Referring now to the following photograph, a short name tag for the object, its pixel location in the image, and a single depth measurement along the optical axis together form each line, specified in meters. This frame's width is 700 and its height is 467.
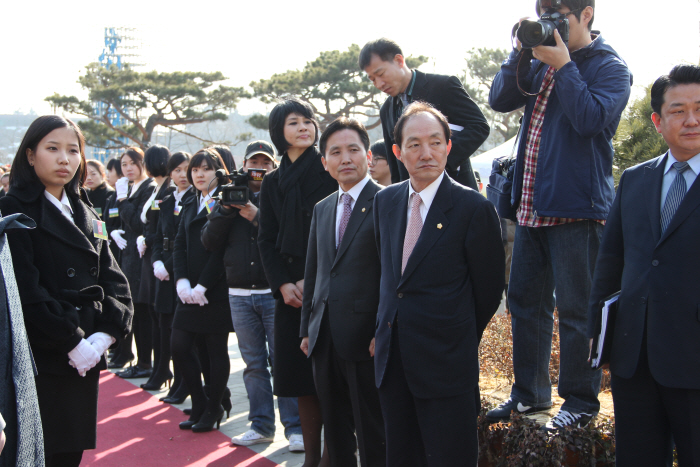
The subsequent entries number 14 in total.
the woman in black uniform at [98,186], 7.35
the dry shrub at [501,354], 4.24
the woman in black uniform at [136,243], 6.33
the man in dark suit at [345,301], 2.91
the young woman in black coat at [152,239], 5.88
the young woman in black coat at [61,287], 2.68
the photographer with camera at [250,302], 4.29
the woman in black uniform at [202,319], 4.51
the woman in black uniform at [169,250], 5.30
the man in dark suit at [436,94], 3.35
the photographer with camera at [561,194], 2.84
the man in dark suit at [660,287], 2.16
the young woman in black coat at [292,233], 3.62
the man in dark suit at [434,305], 2.44
